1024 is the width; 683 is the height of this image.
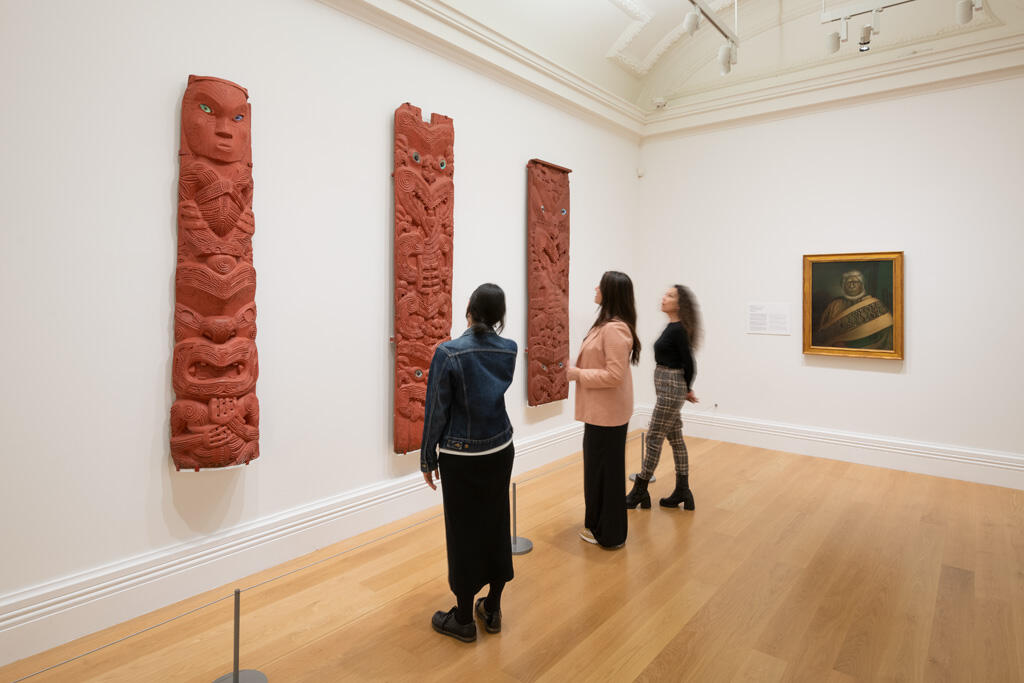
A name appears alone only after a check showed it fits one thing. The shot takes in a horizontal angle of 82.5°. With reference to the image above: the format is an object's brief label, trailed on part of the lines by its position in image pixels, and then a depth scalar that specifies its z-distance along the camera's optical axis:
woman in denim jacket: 2.81
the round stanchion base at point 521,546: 4.05
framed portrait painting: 6.21
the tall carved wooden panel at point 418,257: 4.47
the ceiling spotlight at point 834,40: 5.12
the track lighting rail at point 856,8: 5.38
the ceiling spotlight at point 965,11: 4.67
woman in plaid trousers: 4.54
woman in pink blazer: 3.78
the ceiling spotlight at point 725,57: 5.31
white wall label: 6.98
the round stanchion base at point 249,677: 2.65
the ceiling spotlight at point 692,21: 4.91
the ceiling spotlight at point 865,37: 5.09
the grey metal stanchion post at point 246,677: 2.58
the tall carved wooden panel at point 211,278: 3.28
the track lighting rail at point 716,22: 5.11
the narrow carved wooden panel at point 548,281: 5.95
